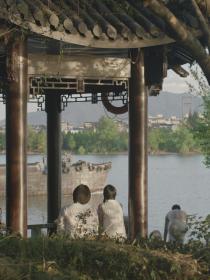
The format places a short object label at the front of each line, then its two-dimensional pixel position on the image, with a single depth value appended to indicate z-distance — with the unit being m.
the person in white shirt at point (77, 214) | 15.18
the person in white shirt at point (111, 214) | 16.31
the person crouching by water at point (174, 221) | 19.20
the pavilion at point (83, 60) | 16.05
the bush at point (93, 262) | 10.18
